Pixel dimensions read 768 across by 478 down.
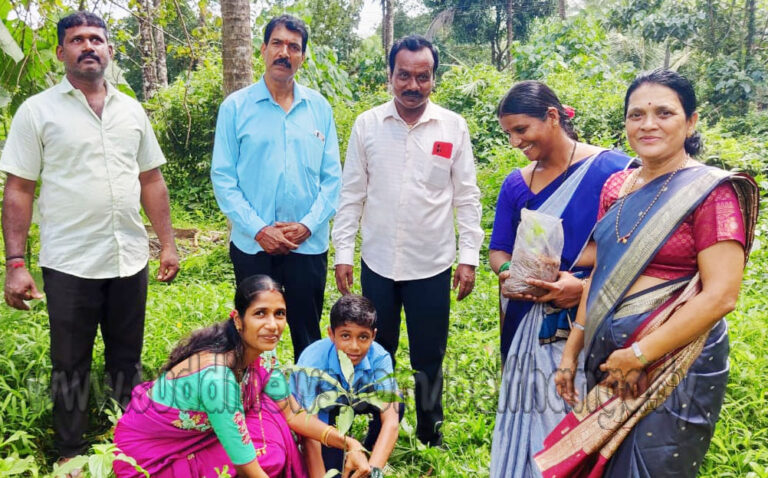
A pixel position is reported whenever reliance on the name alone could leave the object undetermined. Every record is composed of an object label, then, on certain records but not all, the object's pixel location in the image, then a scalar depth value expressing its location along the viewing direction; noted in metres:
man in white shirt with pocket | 2.93
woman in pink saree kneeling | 2.37
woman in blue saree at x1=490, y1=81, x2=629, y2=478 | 2.28
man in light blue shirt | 3.13
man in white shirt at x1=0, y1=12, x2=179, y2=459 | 2.82
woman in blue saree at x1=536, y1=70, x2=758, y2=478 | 1.73
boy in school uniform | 2.68
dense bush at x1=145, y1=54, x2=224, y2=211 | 8.66
